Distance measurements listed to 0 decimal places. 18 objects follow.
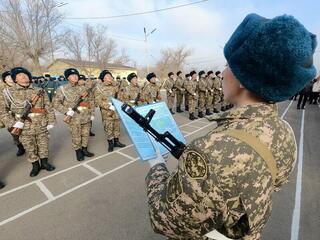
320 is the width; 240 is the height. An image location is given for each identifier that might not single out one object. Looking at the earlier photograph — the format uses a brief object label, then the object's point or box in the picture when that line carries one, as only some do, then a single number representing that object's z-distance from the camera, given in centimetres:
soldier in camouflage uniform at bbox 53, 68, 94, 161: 519
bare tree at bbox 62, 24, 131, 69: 3950
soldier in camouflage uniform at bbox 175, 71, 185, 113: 1194
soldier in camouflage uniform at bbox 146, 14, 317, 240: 82
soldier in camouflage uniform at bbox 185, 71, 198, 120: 1014
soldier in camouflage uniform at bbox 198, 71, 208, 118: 1100
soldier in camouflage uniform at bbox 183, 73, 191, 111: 1117
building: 4125
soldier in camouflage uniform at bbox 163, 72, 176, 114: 1231
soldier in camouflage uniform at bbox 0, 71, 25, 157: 566
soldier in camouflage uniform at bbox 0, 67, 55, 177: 432
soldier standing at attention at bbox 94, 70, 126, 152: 600
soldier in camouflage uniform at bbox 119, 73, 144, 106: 689
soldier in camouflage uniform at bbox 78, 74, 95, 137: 563
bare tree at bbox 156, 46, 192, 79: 6297
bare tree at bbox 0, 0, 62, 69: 2417
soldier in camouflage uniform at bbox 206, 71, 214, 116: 1159
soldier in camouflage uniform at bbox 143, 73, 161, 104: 788
